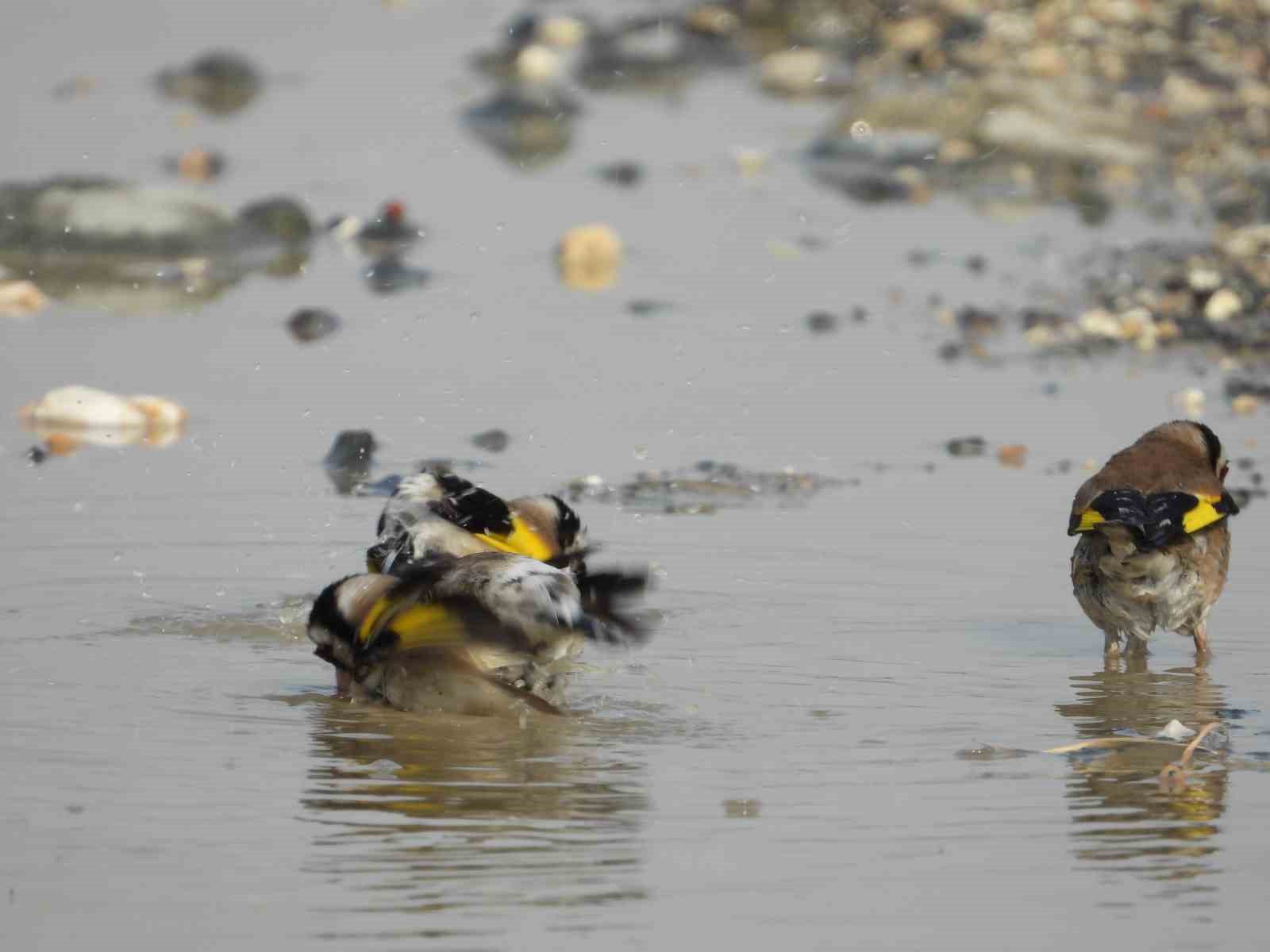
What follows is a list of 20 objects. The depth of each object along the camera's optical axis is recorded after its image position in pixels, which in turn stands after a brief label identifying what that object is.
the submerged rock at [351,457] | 9.27
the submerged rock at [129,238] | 13.34
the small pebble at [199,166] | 16.52
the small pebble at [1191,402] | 10.40
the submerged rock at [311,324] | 11.72
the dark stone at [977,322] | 12.16
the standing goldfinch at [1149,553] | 7.18
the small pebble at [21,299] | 12.26
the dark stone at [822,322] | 12.15
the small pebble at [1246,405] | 10.41
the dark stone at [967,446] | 9.74
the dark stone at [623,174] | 16.34
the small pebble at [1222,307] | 12.01
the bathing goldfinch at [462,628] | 6.07
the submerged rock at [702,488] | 8.93
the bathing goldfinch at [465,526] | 6.96
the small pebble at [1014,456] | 9.59
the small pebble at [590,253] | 13.52
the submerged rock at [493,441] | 9.64
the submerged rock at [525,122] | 17.53
